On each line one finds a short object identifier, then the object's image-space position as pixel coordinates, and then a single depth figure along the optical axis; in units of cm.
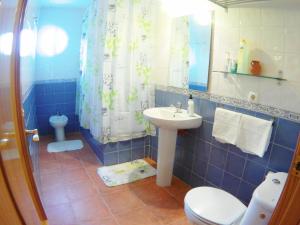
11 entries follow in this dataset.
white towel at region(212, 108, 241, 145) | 181
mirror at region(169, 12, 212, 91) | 208
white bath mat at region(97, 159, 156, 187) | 252
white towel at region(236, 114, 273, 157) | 159
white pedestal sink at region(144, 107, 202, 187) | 203
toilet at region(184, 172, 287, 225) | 119
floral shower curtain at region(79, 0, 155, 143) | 242
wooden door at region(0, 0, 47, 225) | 58
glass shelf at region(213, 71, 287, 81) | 152
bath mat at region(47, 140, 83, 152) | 327
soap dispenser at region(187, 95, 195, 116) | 218
